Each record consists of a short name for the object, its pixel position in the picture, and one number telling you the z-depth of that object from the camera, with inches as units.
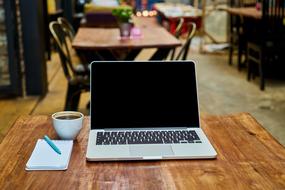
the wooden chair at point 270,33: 196.7
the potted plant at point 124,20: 144.0
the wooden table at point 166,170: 41.4
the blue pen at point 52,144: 48.2
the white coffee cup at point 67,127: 51.5
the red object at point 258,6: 235.4
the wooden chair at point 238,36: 238.1
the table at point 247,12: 210.4
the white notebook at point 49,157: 44.8
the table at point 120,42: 129.6
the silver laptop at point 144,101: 53.6
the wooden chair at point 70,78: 138.1
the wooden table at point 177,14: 361.1
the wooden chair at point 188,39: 137.3
